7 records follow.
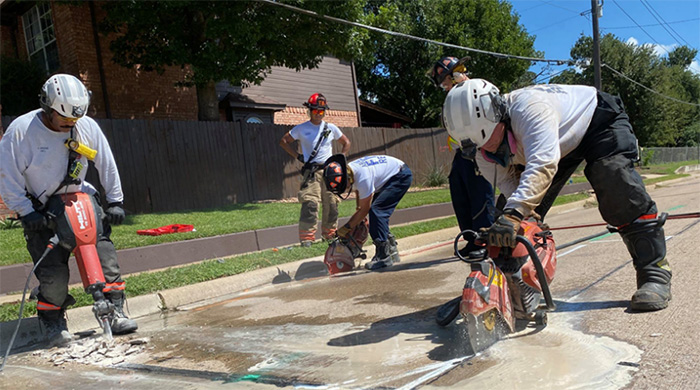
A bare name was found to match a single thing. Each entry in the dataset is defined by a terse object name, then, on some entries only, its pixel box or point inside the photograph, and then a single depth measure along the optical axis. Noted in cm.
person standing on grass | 697
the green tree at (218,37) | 1125
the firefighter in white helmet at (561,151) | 284
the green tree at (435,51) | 2767
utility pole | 1956
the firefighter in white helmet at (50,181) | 374
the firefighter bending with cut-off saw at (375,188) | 548
